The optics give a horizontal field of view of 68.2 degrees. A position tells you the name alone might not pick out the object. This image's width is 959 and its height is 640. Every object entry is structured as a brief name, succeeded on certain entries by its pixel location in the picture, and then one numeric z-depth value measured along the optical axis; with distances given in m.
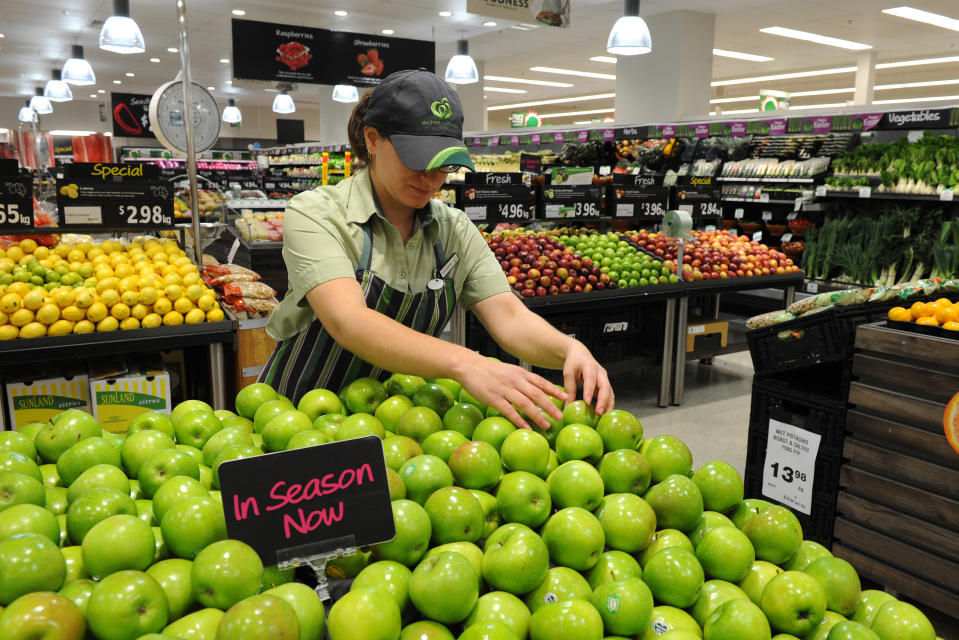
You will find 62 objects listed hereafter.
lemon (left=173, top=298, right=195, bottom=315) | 3.46
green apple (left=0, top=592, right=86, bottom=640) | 0.80
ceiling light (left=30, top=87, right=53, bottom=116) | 16.41
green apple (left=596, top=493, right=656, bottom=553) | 1.17
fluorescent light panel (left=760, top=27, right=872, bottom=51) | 11.22
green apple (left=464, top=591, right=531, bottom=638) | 0.98
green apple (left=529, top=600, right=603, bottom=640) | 0.92
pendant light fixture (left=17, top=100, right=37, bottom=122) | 17.23
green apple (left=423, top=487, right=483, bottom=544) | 1.13
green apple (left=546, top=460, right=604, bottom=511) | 1.22
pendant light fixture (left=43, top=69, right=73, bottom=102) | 13.15
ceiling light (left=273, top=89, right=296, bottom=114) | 13.64
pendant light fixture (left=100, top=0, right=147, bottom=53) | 7.50
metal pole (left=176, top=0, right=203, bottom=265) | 4.16
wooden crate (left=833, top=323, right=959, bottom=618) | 2.56
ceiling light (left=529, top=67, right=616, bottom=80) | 15.42
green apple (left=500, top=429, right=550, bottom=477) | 1.32
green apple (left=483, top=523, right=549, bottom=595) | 1.02
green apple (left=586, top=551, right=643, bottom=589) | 1.11
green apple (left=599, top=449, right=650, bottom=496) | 1.31
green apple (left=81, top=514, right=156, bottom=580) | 0.97
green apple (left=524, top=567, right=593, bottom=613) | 1.04
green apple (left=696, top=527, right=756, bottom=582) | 1.14
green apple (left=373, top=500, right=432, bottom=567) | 1.08
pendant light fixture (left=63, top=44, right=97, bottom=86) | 10.29
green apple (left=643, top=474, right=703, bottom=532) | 1.23
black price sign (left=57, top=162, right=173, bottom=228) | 3.82
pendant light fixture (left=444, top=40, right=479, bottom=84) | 9.70
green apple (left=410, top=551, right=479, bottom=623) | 0.95
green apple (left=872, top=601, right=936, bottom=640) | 1.02
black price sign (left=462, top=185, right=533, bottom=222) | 5.37
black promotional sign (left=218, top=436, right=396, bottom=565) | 1.00
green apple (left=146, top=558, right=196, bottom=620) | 0.97
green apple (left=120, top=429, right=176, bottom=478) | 1.31
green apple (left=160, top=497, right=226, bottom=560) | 1.03
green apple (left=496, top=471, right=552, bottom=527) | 1.19
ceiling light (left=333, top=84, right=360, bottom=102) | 11.78
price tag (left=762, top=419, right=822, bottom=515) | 2.98
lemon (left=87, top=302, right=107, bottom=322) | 3.28
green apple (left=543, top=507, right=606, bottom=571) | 1.10
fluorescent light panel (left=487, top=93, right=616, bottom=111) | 19.71
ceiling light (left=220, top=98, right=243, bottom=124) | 17.09
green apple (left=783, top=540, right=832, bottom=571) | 1.22
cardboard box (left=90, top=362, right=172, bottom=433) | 3.32
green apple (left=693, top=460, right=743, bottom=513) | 1.32
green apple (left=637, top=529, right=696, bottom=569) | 1.18
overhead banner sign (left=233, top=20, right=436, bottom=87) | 7.82
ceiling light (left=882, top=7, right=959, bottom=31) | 9.80
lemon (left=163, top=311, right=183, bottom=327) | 3.41
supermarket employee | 1.58
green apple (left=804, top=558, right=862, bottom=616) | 1.12
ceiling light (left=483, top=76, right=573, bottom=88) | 16.71
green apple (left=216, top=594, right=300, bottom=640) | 0.83
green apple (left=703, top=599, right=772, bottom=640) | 0.96
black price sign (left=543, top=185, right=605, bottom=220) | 5.84
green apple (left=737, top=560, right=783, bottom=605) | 1.13
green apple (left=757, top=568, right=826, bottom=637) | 1.03
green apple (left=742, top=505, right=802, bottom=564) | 1.20
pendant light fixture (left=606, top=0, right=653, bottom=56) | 7.33
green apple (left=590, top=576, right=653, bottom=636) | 0.97
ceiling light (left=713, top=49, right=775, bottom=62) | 13.12
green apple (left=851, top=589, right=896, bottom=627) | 1.12
